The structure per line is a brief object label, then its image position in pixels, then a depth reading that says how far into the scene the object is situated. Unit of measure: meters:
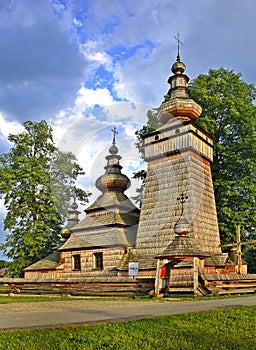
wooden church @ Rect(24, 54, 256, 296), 19.05
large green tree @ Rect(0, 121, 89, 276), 27.78
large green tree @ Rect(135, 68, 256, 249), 24.27
